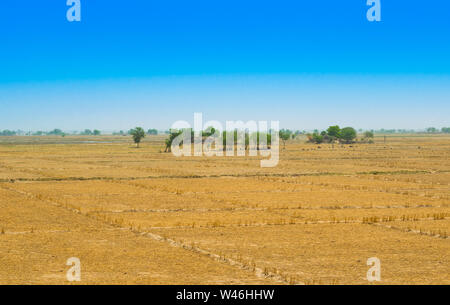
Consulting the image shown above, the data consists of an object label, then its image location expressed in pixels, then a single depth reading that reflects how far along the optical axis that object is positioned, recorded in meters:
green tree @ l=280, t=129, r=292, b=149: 163.68
